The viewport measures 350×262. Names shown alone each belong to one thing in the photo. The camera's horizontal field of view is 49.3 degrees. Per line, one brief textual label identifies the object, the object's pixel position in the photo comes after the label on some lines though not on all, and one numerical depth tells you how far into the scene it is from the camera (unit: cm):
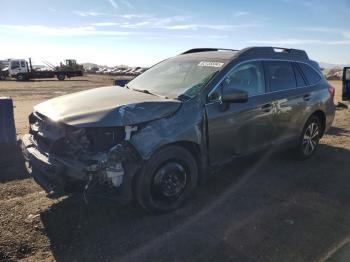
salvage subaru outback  402
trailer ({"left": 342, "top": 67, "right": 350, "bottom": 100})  1748
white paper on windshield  508
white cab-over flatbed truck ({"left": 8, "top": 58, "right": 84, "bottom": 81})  4350
